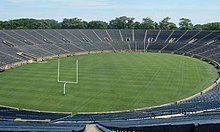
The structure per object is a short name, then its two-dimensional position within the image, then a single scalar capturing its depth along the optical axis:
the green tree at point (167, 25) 121.81
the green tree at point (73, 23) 125.38
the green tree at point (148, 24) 126.22
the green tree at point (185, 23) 124.15
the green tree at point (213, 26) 115.14
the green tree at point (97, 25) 126.94
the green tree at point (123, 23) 126.56
